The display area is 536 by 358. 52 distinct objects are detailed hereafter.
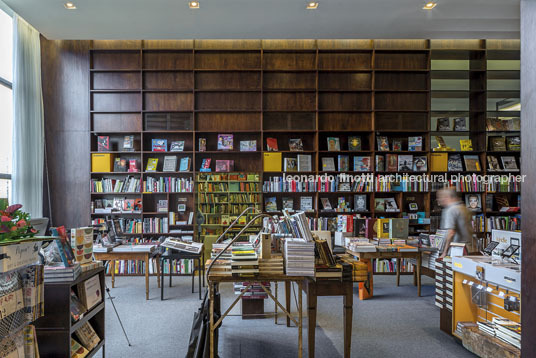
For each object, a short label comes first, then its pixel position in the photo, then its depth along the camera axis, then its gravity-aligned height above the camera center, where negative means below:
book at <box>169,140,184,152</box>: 6.77 +0.45
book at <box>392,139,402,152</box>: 6.77 +0.50
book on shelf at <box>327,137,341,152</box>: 6.79 +0.51
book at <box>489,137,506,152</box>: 6.76 +0.53
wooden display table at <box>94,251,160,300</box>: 4.88 -1.12
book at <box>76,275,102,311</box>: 2.66 -0.89
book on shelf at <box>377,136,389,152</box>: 6.73 +0.53
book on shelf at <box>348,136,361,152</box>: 6.84 +0.51
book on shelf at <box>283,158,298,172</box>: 6.75 +0.13
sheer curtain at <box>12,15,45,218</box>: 5.78 +0.78
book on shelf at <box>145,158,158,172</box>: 6.69 +0.10
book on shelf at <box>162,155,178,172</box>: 6.70 +0.12
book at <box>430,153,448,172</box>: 6.71 +0.21
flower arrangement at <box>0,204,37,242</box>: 1.91 -0.29
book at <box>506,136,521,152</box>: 6.76 +0.55
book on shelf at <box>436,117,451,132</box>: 6.78 +0.88
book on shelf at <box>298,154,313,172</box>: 6.74 +0.15
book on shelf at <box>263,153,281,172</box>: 6.70 +0.17
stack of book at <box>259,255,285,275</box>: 2.88 -0.75
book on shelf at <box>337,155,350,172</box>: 6.78 +0.14
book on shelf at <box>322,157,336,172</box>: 6.79 +0.14
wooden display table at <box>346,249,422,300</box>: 5.07 -1.17
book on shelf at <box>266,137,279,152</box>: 6.77 +0.48
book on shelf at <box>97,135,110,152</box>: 6.68 +0.47
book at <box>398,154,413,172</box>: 6.73 +0.17
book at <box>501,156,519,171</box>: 6.79 +0.18
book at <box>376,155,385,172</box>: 6.71 +0.16
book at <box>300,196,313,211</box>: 6.87 -0.58
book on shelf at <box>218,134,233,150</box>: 6.71 +0.50
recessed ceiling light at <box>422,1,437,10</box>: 5.22 +2.36
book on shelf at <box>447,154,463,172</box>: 6.72 +0.16
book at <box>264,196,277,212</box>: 6.78 -0.59
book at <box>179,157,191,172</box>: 6.69 +0.11
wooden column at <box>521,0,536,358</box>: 1.18 -0.01
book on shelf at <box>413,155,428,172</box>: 6.71 +0.15
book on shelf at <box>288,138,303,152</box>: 6.85 +0.49
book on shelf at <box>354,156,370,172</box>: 6.78 +0.15
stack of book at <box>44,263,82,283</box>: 2.35 -0.66
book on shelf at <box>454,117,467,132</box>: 6.79 +0.88
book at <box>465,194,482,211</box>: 6.72 -0.52
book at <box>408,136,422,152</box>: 6.73 +0.51
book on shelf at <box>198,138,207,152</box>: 6.74 +0.47
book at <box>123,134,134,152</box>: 6.69 +0.45
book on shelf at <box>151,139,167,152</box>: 6.71 +0.46
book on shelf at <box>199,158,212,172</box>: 6.71 +0.11
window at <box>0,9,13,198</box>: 5.66 +1.06
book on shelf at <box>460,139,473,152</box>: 6.76 +0.50
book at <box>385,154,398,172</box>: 6.73 +0.17
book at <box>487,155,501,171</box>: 6.74 +0.16
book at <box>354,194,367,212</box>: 6.81 -0.55
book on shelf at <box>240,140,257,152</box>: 6.77 +0.47
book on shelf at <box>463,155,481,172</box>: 6.71 +0.18
